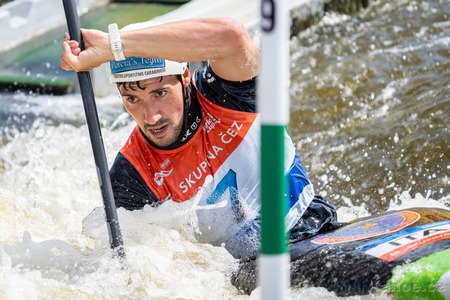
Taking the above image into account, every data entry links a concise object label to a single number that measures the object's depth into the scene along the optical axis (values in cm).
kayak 562
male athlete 678
